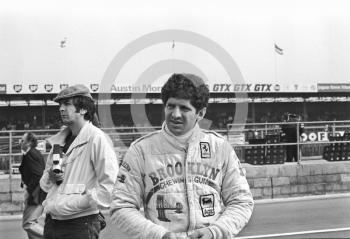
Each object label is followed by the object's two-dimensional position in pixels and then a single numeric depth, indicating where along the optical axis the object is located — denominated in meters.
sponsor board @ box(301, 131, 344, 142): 14.66
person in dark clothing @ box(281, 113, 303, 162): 13.05
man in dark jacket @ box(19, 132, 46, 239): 6.05
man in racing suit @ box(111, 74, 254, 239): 2.18
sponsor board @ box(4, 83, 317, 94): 32.09
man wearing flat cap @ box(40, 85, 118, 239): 3.24
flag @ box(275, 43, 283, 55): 38.72
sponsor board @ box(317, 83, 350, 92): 37.84
